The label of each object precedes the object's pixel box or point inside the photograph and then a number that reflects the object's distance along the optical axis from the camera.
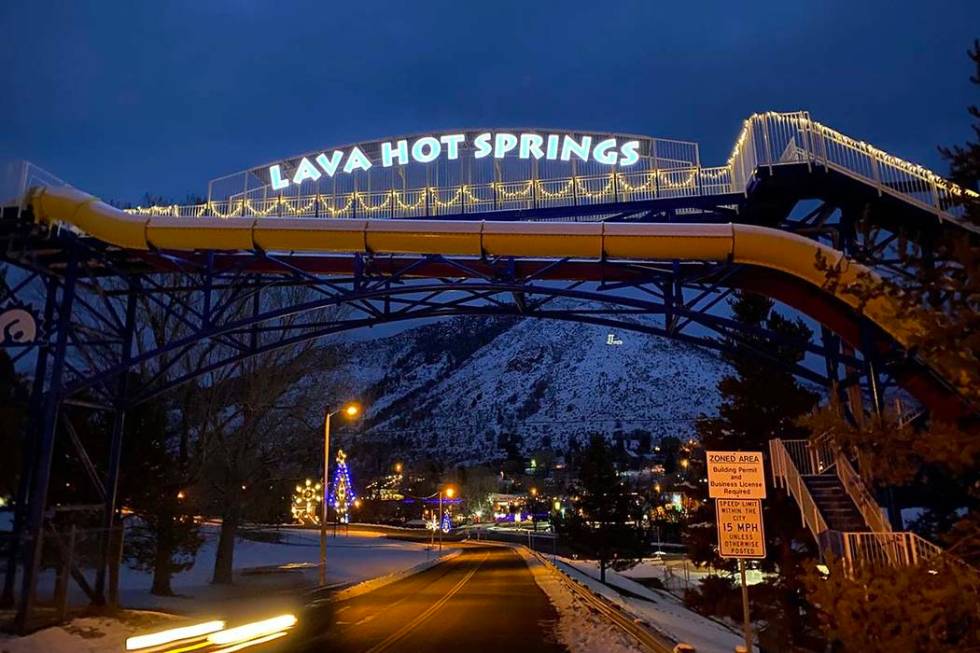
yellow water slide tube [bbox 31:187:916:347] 18.00
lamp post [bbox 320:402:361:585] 29.23
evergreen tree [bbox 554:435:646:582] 51.59
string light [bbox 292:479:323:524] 62.22
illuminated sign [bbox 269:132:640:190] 23.11
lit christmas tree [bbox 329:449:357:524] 58.91
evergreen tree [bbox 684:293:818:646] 20.72
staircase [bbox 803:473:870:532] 14.57
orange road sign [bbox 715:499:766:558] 9.58
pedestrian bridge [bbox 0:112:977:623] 18.02
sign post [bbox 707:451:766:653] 9.62
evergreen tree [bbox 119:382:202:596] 23.42
